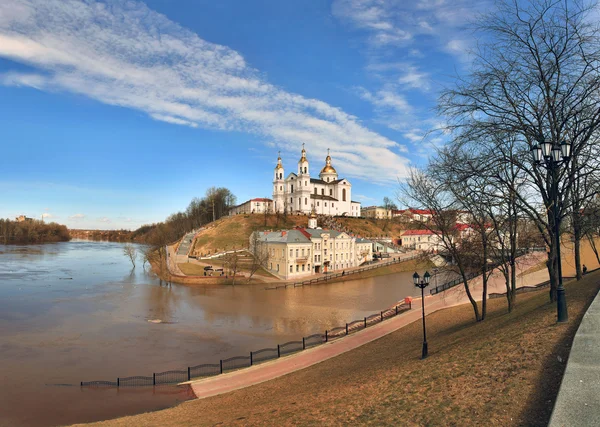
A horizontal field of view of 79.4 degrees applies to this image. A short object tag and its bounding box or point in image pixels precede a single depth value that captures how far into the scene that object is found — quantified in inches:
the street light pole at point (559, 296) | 360.2
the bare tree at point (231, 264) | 1944.9
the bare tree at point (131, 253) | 2495.1
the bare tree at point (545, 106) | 391.2
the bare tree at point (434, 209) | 717.3
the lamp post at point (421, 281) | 608.4
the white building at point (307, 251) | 2063.2
